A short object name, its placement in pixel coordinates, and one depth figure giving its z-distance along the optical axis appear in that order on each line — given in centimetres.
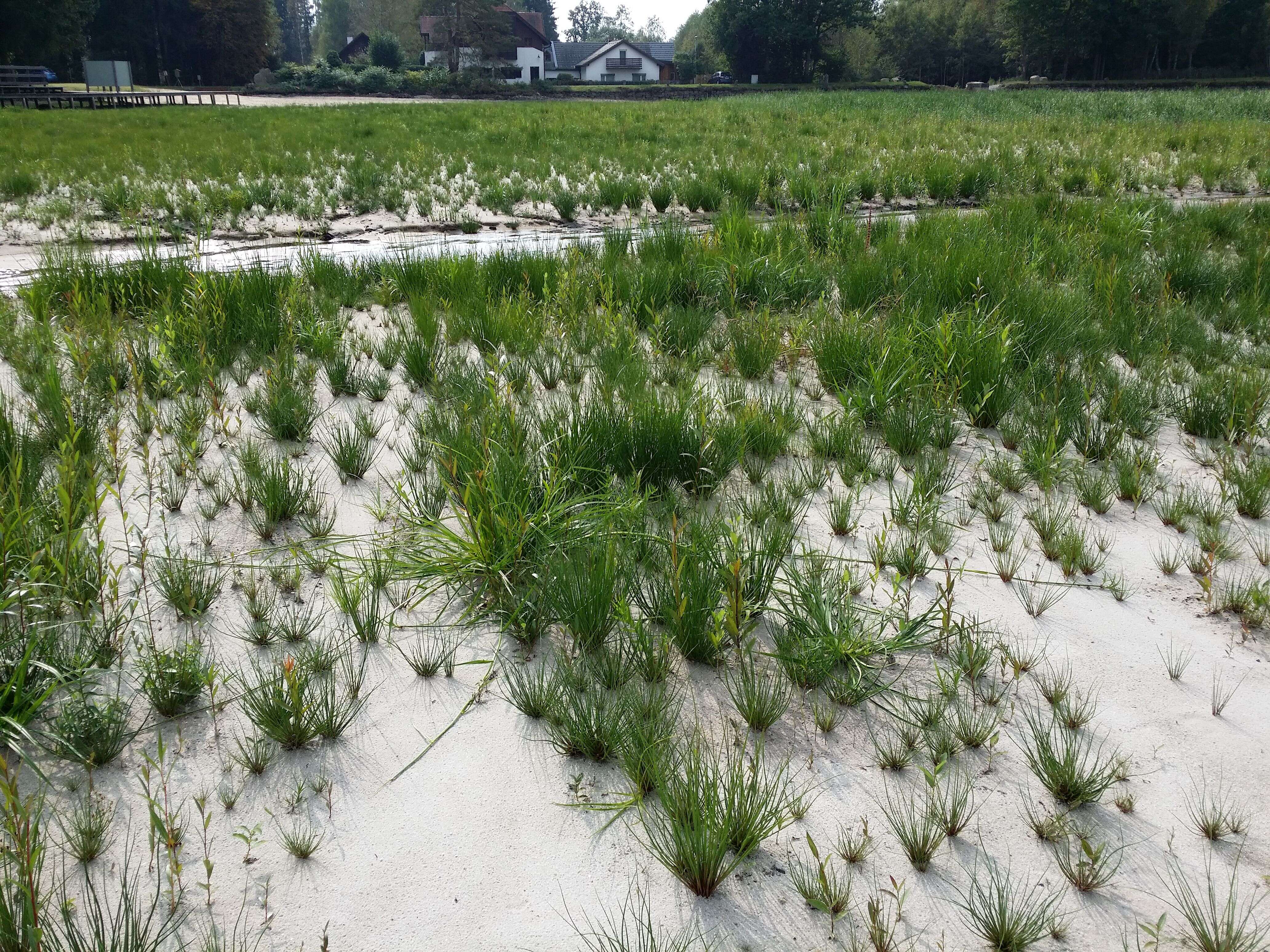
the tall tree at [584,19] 14050
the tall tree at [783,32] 6303
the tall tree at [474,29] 5597
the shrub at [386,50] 5762
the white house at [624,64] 7831
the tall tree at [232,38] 5425
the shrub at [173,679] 235
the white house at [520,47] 6600
